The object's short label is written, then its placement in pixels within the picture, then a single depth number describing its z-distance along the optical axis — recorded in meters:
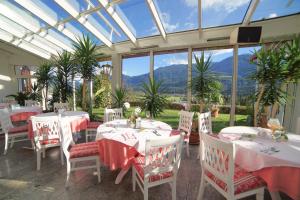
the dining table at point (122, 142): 1.94
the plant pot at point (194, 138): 3.97
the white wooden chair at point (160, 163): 1.61
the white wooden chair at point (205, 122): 2.96
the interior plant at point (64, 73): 5.06
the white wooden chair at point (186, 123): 3.12
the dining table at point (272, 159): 1.41
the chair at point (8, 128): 3.20
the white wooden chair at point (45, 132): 2.67
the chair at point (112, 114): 3.55
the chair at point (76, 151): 2.18
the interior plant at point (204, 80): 3.74
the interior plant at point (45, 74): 5.59
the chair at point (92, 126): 3.71
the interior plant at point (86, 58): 4.61
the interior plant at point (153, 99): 3.80
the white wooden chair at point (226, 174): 1.48
